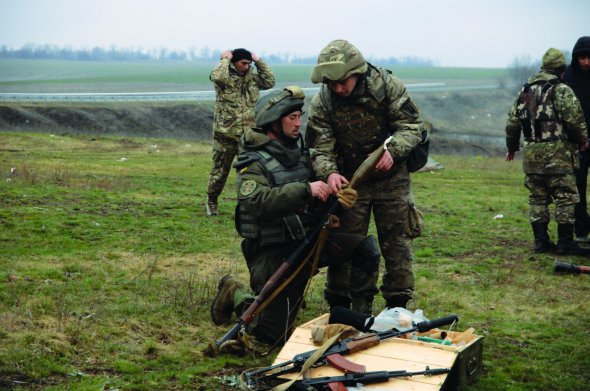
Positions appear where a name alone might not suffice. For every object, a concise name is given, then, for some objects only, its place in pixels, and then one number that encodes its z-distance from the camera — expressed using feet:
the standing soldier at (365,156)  24.62
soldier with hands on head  44.19
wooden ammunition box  19.11
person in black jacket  39.11
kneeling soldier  23.22
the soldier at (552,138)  36.40
